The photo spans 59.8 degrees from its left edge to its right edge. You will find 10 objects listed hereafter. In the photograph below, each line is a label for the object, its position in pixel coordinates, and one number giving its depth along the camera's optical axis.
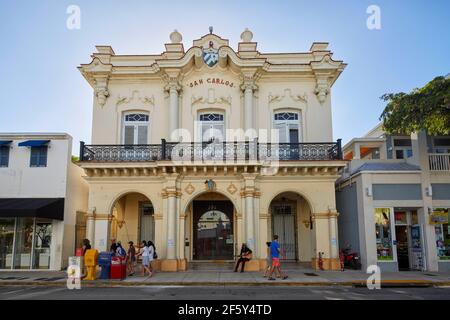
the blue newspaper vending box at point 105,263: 14.82
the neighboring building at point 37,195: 18.25
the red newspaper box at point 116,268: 14.75
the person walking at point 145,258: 15.59
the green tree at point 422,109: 15.30
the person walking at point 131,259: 15.83
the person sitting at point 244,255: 16.31
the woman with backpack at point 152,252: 15.80
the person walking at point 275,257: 14.53
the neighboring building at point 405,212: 16.86
